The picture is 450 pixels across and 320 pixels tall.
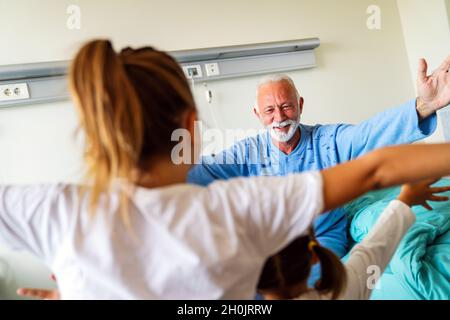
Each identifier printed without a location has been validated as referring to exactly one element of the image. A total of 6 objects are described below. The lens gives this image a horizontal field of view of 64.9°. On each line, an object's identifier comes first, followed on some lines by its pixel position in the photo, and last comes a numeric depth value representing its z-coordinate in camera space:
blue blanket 1.00
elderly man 1.31
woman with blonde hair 0.51
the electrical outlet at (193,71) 2.08
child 0.71
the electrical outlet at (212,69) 2.13
